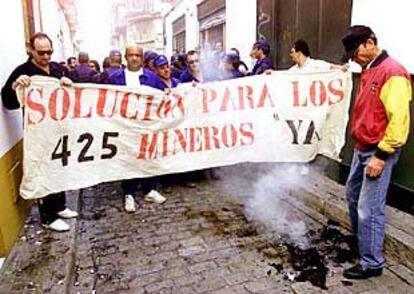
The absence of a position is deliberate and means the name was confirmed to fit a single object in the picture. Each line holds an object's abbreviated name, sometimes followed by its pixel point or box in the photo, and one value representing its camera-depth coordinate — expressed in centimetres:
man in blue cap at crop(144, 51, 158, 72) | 546
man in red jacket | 308
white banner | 416
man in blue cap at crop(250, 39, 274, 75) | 635
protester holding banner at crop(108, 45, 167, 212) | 508
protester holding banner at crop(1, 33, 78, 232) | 387
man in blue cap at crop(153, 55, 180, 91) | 524
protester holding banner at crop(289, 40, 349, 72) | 543
